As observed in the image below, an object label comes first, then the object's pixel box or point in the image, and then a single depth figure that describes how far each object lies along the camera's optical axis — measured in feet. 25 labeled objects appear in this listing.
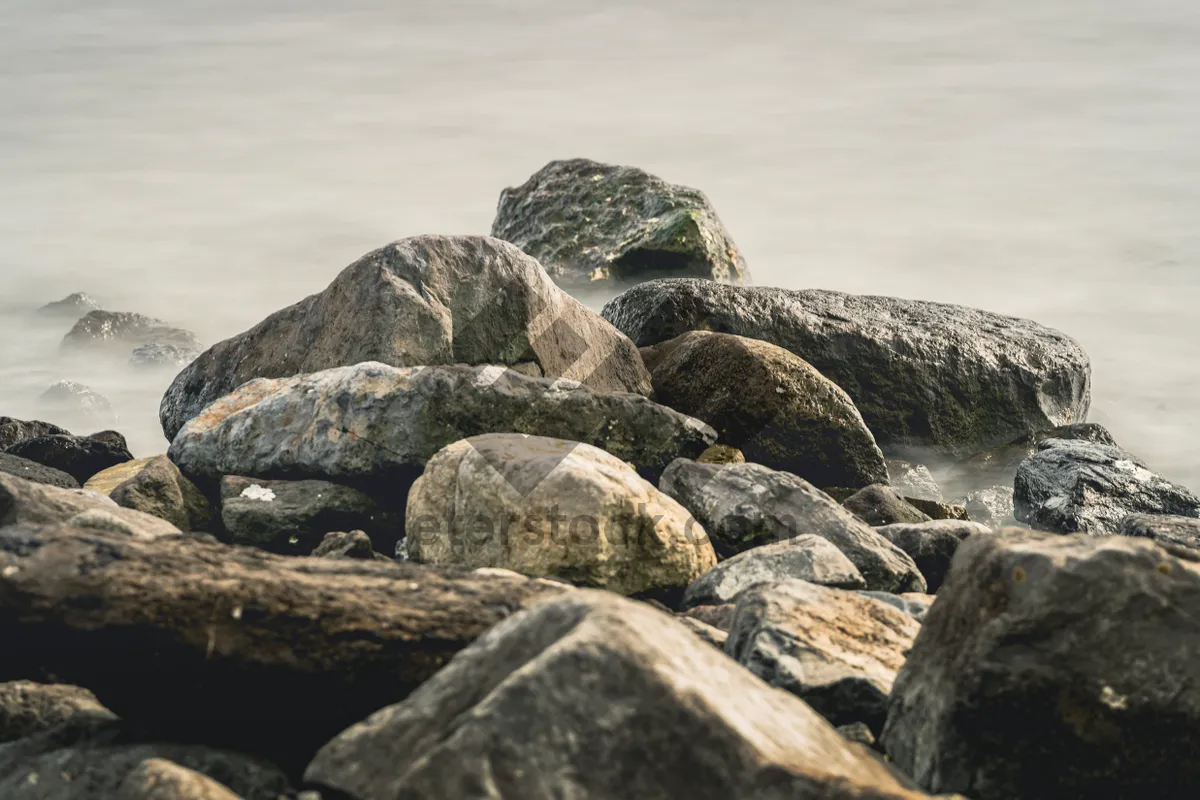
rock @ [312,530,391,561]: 40.81
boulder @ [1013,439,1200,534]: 64.44
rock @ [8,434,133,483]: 59.95
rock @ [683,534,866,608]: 38.96
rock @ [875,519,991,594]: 47.83
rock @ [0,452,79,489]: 53.95
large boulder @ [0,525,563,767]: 23.93
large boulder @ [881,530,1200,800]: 23.57
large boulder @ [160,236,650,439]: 61.41
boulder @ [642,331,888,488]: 63.00
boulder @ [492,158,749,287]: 109.91
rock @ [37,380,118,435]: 131.33
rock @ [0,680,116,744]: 26.63
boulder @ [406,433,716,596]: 39.11
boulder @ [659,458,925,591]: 43.75
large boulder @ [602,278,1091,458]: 78.28
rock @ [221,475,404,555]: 47.93
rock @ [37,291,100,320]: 228.22
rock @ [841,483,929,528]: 55.62
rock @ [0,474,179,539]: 35.17
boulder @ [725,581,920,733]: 28.07
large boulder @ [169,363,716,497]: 49.24
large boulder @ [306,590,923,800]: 18.89
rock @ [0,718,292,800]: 22.38
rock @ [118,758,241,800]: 20.17
